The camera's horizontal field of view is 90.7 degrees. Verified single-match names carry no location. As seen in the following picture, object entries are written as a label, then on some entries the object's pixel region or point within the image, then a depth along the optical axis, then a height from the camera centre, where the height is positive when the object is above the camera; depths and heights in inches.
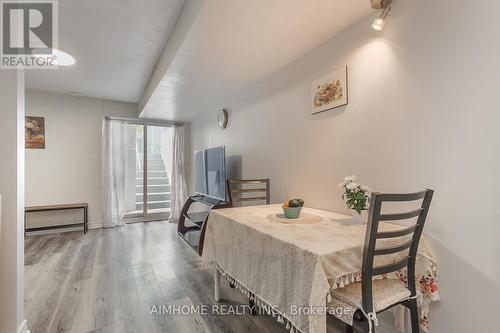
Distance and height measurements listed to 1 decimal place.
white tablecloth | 42.4 -19.1
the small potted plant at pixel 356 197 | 60.4 -7.5
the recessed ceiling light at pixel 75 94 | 172.1 +53.6
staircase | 213.8 -17.1
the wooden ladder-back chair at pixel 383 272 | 41.3 -19.6
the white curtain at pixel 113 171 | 188.1 -1.8
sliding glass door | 208.7 -9.1
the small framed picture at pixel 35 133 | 167.9 +25.2
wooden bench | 163.5 -27.5
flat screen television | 132.3 -2.6
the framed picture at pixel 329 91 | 76.9 +25.1
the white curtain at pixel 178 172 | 213.3 -3.5
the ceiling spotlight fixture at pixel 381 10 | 61.8 +39.6
